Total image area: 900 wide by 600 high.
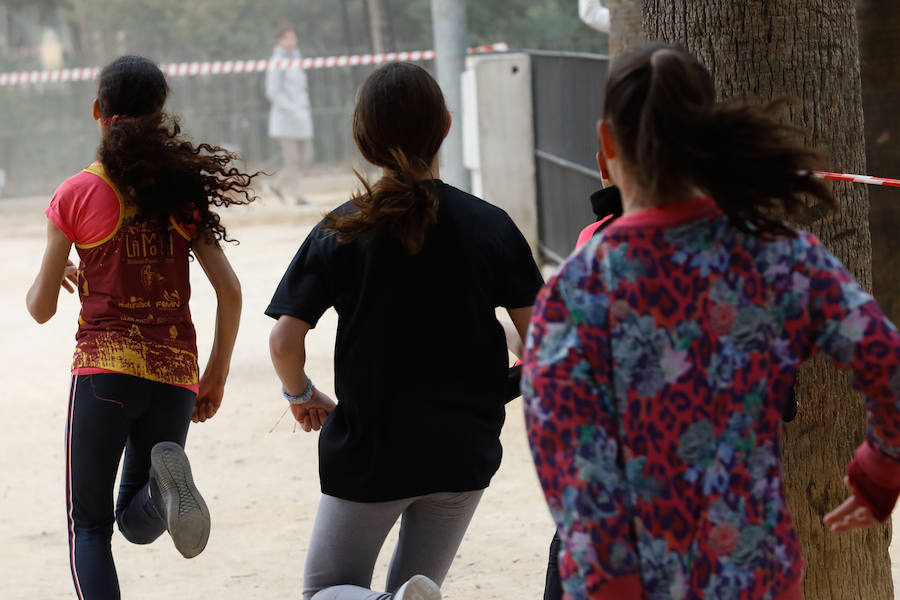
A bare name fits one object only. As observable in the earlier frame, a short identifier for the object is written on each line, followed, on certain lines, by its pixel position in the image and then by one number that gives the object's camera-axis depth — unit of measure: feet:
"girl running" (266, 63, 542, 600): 17.99
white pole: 66.03
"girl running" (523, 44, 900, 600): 12.98
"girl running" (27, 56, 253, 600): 23.17
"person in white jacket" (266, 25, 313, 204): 110.42
